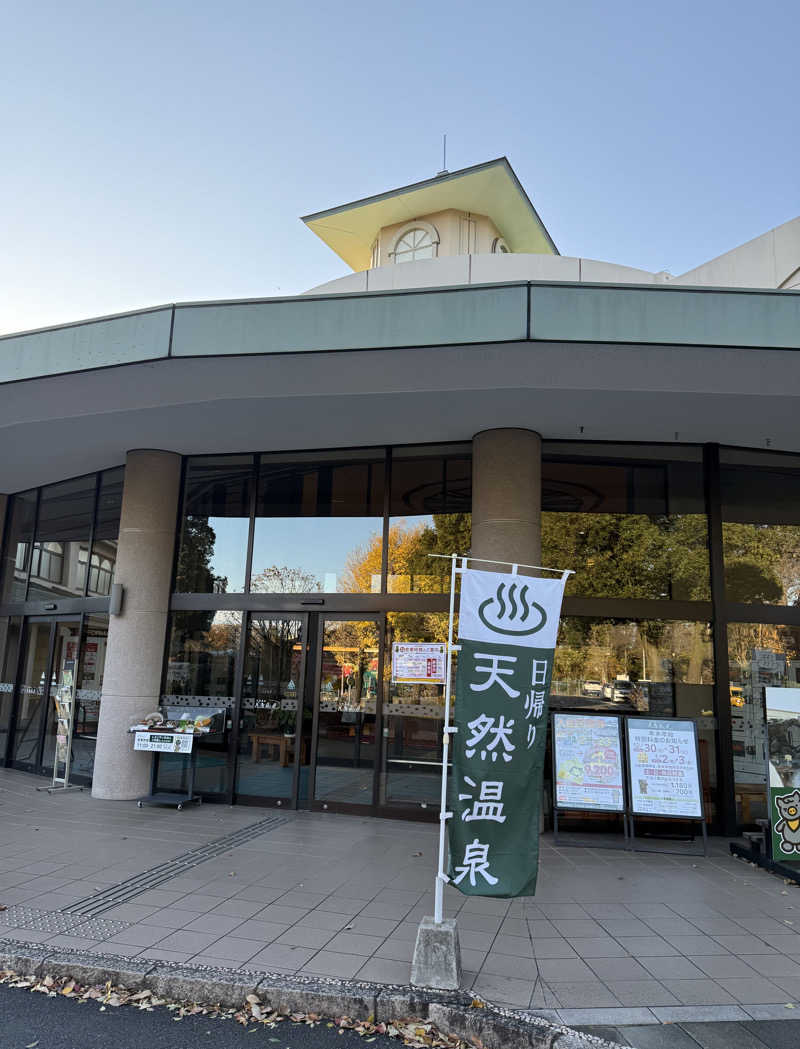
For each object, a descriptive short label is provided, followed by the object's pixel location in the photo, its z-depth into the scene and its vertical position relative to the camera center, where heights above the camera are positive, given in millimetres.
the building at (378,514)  6012 +1697
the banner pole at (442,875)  3870 -1135
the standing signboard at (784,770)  6320 -819
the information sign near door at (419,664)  7848 -30
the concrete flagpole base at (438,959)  3703 -1505
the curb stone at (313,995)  3352 -1669
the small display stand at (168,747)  7984 -1047
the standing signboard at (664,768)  6781 -902
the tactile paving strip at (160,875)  4832 -1699
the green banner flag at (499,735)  4008 -389
